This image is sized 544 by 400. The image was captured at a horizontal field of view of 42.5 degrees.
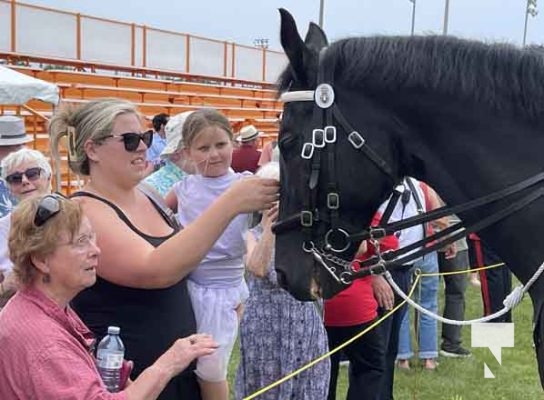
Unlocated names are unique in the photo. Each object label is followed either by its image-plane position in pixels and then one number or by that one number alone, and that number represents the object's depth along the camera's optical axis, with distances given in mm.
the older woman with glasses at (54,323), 1801
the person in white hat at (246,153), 8656
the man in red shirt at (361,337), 3994
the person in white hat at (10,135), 5141
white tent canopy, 7523
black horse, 2062
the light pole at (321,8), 21312
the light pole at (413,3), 33250
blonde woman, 2209
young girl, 3230
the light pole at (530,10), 34125
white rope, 2051
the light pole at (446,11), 26898
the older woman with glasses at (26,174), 4109
